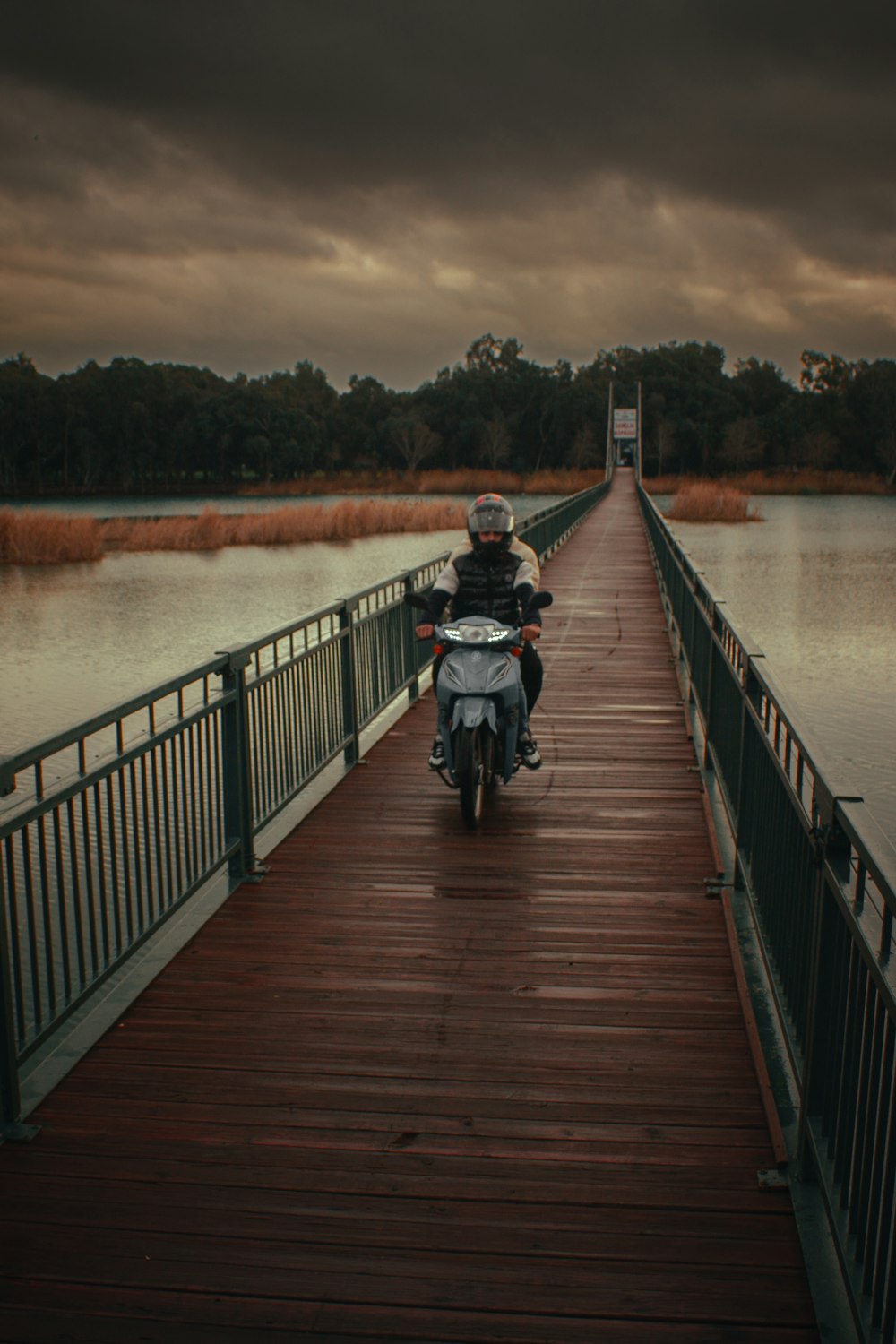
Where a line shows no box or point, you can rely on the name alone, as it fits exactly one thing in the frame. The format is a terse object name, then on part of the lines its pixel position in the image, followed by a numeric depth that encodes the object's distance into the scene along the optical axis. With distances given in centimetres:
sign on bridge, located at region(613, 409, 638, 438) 11243
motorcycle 641
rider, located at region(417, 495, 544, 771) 693
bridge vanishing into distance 276
